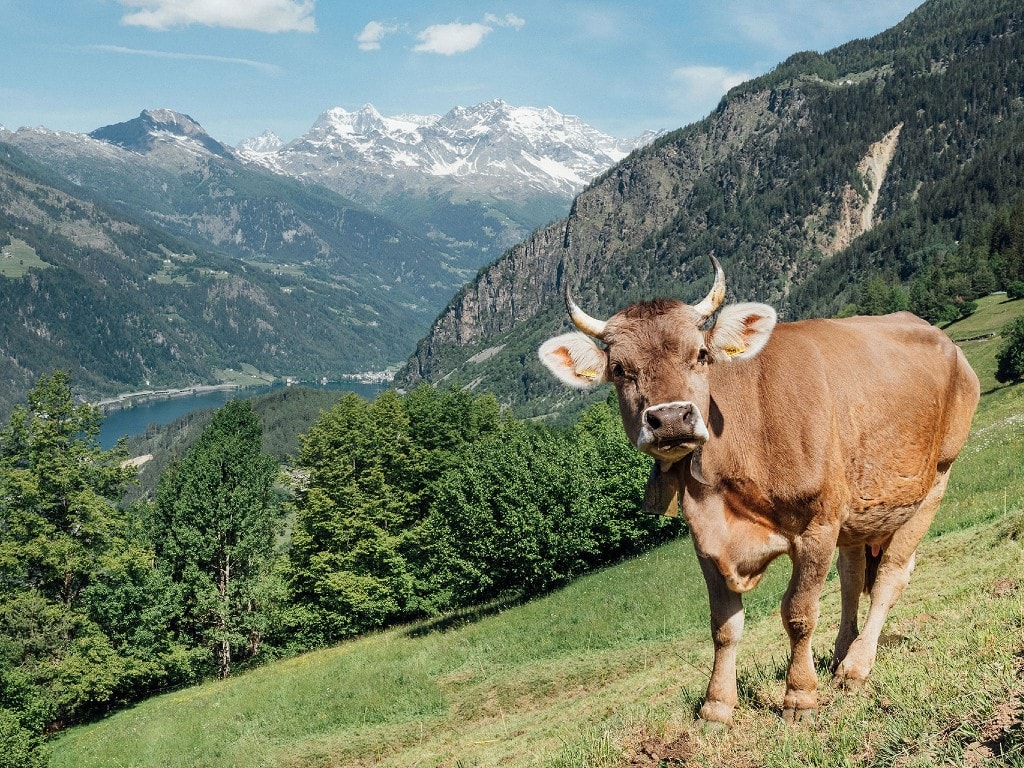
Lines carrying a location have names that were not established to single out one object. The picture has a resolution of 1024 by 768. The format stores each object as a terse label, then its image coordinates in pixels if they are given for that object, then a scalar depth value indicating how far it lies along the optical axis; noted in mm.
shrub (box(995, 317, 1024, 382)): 50062
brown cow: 5684
